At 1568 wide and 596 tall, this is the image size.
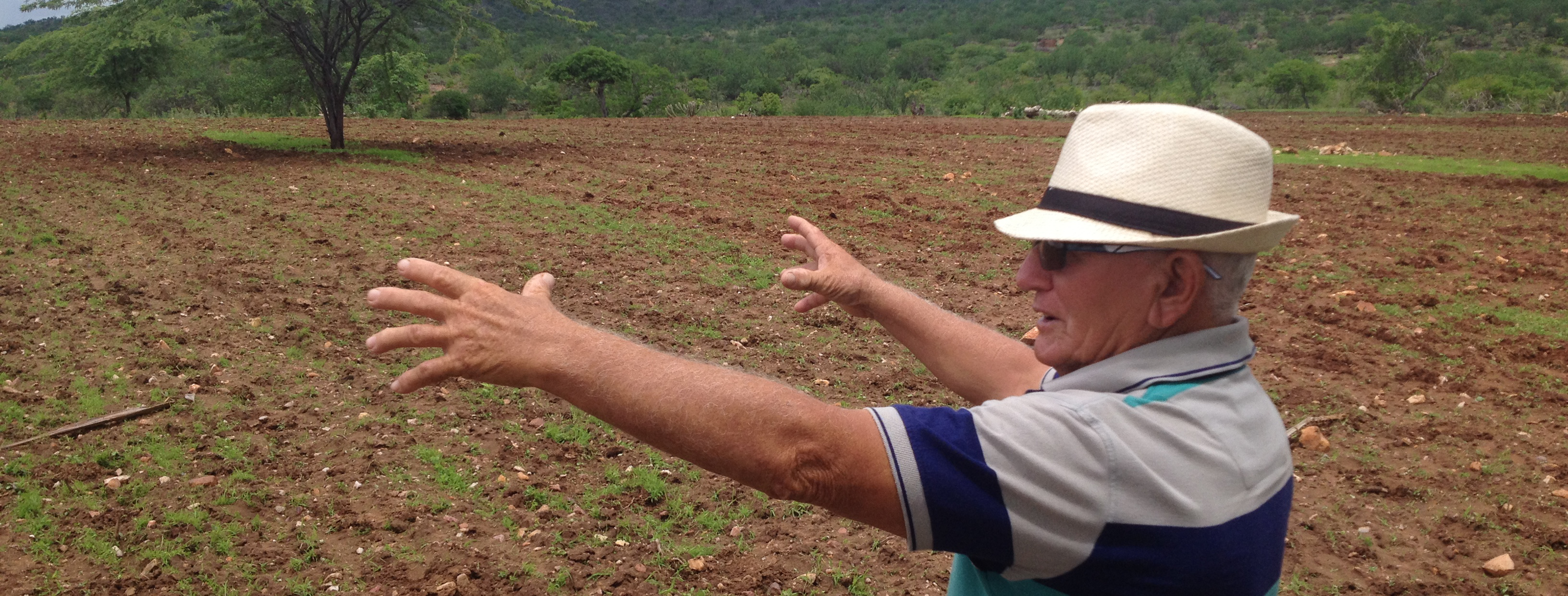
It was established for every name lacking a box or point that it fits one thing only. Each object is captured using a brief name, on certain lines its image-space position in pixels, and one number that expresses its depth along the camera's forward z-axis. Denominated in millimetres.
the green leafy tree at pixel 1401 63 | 34312
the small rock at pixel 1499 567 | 3826
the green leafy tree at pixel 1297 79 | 38000
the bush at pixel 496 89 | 39875
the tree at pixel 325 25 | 12523
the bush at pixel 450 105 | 31562
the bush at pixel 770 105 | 30547
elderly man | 1271
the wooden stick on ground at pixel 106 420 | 4383
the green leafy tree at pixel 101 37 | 12281
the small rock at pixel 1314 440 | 4980
